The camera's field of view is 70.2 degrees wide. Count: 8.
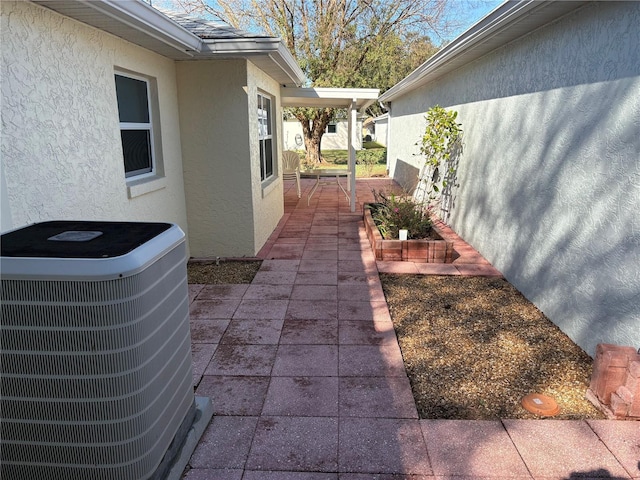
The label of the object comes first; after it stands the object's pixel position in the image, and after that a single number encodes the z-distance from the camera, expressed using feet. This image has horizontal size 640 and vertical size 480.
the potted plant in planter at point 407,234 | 19.04
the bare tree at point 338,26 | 54.39
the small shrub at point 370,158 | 67.87
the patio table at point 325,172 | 33.35
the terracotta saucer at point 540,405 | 8.97
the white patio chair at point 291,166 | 37.04
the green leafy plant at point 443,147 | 24.09
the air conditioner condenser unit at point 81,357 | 5.44
